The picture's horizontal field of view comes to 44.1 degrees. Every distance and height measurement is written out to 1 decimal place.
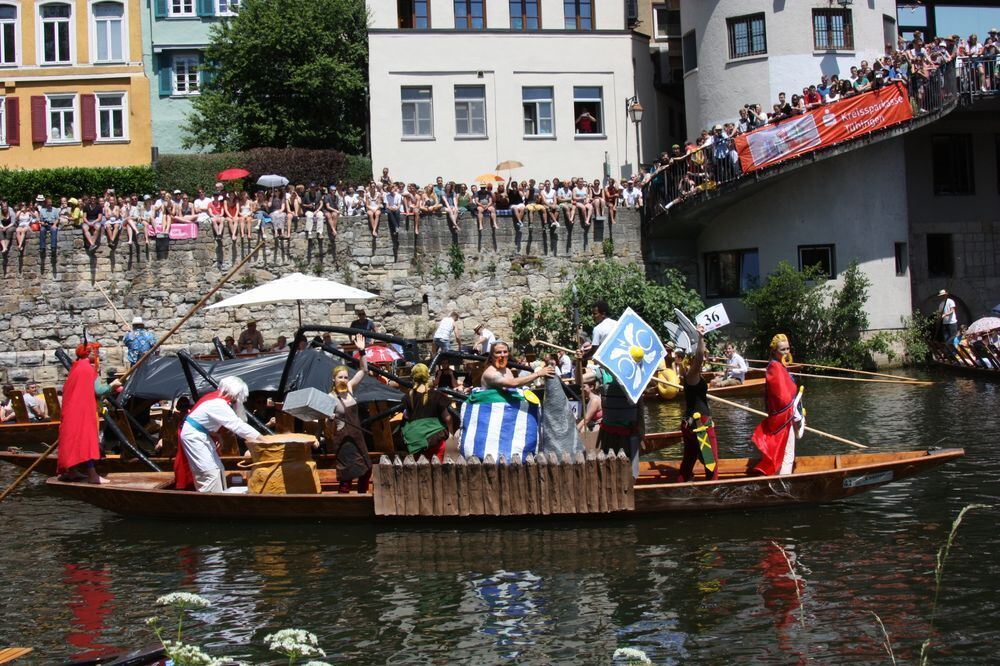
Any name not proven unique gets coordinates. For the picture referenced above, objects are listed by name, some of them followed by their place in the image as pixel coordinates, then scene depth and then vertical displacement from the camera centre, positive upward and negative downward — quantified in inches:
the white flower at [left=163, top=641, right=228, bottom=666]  236.7 -56.8
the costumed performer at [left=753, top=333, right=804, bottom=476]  506.9 -34.6
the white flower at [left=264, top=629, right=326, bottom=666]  249.0 -57.9
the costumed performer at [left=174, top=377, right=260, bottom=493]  518.6 -31.0
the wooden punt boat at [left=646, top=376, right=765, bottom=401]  946.1 -39.4
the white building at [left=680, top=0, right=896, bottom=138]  1206.9 +289.4
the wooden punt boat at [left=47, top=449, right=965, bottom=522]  502.9 -61.7
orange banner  1097.4 +190.7
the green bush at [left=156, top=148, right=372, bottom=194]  1328.7 +208.0
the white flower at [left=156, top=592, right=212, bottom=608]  265.7 -51.4
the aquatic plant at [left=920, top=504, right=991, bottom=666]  344.8 -86.1
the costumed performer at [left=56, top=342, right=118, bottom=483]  562.3 -27.2
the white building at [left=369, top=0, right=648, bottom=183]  1305.4 +281.3
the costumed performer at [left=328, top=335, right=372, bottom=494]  536.7 -37.3
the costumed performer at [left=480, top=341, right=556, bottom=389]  498.0 -10.4
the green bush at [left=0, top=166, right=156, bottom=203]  1331.2 +202.0
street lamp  1283.2 +244.8
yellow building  1411.2 +324.2
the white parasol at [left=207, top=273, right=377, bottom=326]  791.1 +42.8
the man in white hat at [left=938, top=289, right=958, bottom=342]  1144.2 +9.1
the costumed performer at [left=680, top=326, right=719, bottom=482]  520.7 -35.5
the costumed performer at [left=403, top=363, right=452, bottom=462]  537.3 -29.5
